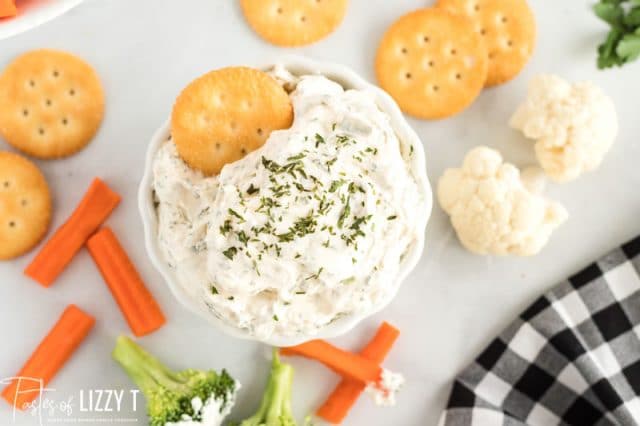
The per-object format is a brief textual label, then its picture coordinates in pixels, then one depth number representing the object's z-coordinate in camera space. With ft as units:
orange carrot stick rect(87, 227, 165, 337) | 1.58
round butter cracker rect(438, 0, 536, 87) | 1.61
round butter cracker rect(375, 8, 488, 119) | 1.59
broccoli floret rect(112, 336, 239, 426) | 1.51
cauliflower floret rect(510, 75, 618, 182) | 1.57
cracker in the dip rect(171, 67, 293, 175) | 1.33
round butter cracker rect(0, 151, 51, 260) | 1.55
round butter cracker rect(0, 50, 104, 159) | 1.56
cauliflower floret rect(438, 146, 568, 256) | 1.56
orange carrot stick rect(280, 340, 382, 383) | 1.58
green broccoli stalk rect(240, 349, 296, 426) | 1.55
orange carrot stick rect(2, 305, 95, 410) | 1.57
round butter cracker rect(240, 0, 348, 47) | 1.58
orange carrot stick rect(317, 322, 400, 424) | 1.60
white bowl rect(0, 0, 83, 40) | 1.20
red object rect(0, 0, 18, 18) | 1.21
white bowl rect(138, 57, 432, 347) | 1.37
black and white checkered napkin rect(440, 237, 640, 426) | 1.62
